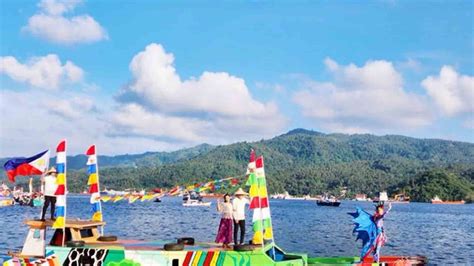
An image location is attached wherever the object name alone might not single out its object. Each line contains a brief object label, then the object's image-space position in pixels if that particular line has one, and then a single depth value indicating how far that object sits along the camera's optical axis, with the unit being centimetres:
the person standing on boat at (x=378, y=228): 2659
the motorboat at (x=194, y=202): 16922
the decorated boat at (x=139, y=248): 2248
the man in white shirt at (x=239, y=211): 2552
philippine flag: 2672
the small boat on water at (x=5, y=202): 14762
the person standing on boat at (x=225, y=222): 2622
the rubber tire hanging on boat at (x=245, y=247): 2248
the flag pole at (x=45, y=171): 2667
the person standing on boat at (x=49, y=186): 2653
